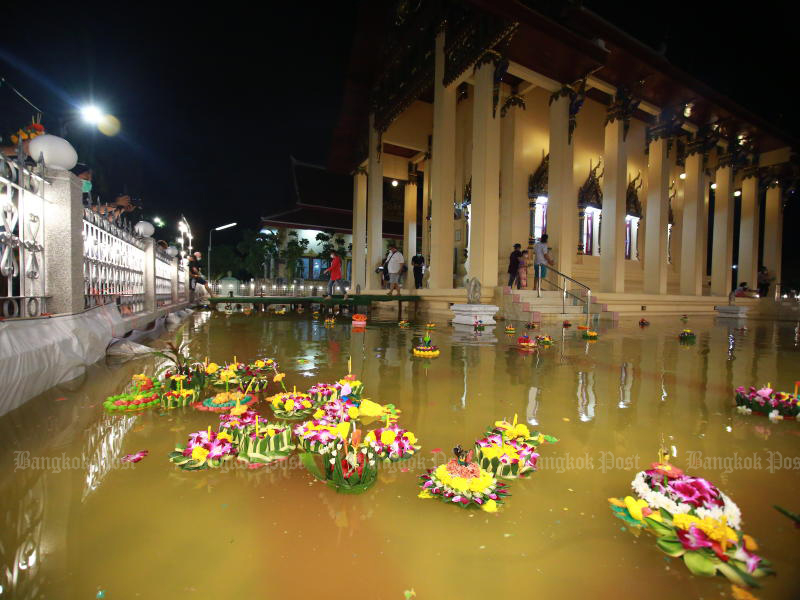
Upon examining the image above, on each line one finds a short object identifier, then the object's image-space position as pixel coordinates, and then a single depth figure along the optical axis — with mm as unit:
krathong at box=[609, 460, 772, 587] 1198
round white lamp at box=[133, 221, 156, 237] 8227
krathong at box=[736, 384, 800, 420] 2648
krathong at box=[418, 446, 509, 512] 1552
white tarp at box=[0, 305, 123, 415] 2551
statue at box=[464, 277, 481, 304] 8586
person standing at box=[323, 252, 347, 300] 14000
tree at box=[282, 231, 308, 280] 25891
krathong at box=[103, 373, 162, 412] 2650
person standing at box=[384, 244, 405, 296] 13011
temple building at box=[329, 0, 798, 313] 9883
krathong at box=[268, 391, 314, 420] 2568
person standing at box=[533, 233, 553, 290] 10166
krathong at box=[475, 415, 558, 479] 1791
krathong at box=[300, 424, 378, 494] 1647
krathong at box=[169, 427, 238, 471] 1842
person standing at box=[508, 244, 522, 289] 10445
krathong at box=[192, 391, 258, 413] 2672
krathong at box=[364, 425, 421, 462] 1913
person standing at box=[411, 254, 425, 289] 15242
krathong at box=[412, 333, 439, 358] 4812
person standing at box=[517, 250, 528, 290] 10516
